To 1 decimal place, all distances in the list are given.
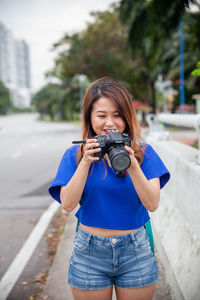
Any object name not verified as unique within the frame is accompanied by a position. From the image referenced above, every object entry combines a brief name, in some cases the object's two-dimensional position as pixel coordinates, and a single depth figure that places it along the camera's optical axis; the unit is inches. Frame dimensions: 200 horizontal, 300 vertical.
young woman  69.4
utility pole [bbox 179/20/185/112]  901.3
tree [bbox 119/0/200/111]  286.5
